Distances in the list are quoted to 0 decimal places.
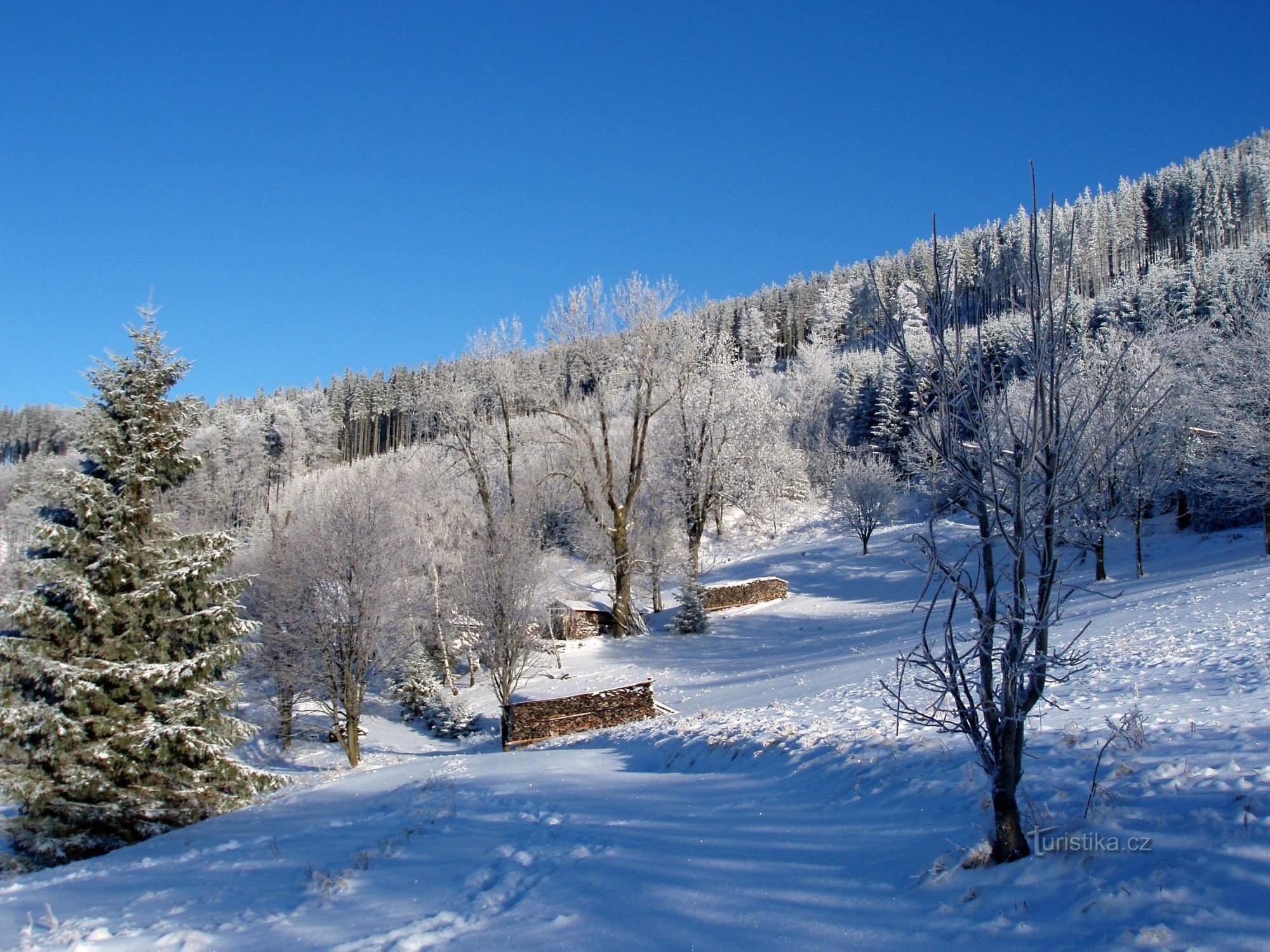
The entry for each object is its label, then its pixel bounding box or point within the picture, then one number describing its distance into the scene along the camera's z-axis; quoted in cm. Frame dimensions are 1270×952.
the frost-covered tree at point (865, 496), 4006
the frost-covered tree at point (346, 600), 1930
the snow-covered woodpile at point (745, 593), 3089
